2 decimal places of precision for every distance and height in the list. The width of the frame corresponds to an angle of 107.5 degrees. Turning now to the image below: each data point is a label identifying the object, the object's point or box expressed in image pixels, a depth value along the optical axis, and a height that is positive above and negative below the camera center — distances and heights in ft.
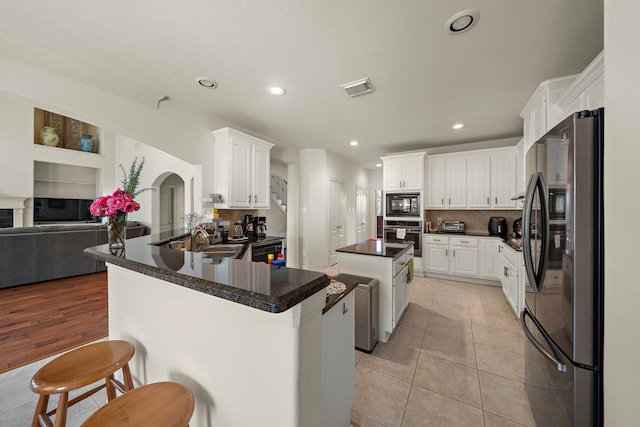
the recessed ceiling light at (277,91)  8.67 +4.61
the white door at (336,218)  18.19 -0.44
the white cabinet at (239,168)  11.27 +2.23
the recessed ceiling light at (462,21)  5.29 +4.52
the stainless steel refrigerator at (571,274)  3.21 -0.91
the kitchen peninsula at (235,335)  2.56 -1.61
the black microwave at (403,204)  15.65 +0.58
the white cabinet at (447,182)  14.90 +2.02
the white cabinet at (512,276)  9.09 -2.79
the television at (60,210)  20.66 +0.21
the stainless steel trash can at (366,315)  7.10 -3.15
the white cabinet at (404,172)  15.57 +2.80
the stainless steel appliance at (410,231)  15.31 -1.26
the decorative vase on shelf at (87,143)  22.14 +6.57
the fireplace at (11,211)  17.77 +0.10
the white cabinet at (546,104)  7.45 +3.72
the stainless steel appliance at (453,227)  15.14 -0.92
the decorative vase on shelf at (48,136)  20.15 +6.56
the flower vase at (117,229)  5.41 -0.40
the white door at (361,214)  22.99 -0.14
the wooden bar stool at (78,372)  3.11 -2.30
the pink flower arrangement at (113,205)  5.38 +0.17
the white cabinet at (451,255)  13.87 -2.61
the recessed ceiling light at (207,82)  8.15 +4.64
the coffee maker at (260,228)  13.32 -0.88
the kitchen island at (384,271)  7.73 -2.02
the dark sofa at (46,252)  11.94 -2.18
